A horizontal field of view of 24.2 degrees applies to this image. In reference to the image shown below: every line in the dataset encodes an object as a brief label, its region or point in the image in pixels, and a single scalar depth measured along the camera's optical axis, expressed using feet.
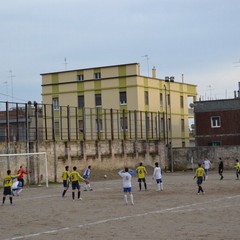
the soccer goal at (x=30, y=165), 131.54
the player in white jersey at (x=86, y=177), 113.42
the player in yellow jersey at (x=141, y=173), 106.06
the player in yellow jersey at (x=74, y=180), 91.71
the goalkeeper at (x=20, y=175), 112.12
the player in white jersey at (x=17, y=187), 106.11
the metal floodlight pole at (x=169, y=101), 201.87
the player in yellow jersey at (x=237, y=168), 132.69
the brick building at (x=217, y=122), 213.46
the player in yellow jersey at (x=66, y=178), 101.14
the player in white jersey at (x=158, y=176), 105.40
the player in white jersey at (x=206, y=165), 148.29
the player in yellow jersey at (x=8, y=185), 84.43
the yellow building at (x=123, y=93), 223.30
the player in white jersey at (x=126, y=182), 81.56
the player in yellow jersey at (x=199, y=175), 95.76
